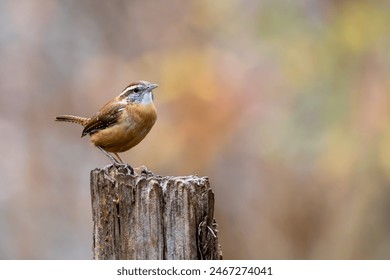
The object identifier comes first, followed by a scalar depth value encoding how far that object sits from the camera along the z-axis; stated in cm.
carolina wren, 1012
